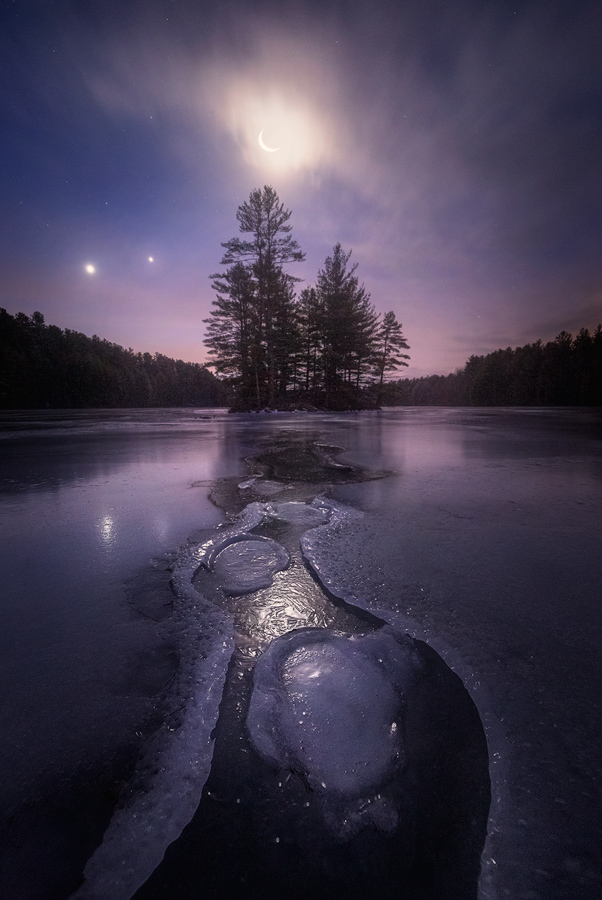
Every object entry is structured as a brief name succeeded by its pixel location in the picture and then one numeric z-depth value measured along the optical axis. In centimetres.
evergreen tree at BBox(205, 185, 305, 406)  2125
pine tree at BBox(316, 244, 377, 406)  2466
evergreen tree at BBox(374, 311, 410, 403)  3039
